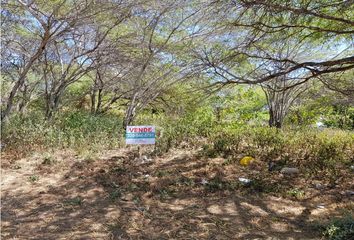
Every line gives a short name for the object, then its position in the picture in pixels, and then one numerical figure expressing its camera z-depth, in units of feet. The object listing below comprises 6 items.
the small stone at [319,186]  13.54
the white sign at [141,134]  16.10
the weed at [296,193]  12.56
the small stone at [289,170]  15.20
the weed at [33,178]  13.12
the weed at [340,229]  8.54
